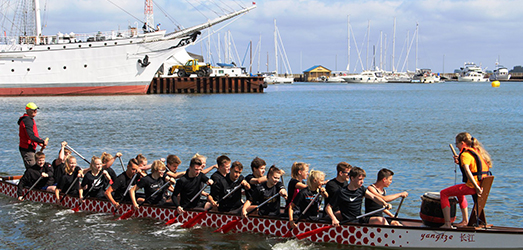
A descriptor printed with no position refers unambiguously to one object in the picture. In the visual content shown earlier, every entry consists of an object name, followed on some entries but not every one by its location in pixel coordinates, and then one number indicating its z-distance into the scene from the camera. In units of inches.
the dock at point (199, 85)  2682.1
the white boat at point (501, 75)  7322.8
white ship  2304.4
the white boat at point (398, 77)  6254.9
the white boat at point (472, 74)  7037.4
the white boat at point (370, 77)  6122.1
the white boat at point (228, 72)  3061.0
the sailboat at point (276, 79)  6112.2
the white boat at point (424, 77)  6382.9
